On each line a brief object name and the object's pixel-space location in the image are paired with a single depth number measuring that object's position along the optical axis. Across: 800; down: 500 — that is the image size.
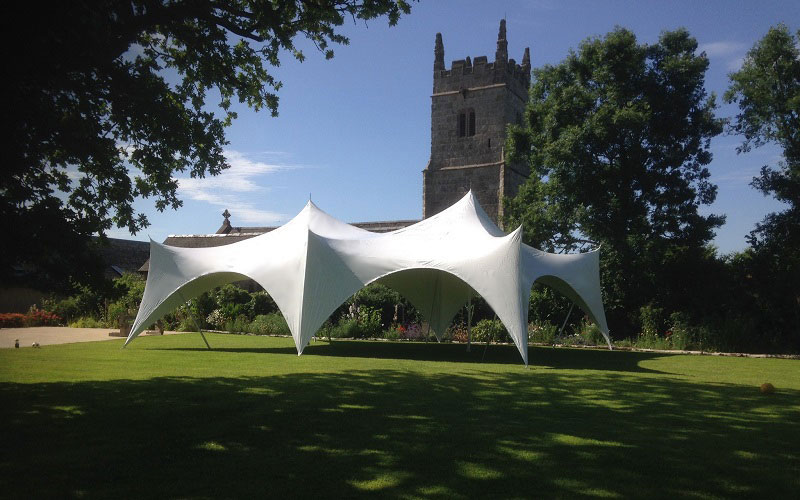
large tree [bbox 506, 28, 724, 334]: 15.94
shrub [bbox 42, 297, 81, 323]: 20.69
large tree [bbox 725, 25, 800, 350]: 14.49
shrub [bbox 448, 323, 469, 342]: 17.27
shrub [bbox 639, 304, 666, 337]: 15.61
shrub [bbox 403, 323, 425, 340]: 17.61
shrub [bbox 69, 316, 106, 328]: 19.74
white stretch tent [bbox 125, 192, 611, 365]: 10.43
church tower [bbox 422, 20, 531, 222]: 38.50
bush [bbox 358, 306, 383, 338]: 17.78
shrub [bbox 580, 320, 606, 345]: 15.71
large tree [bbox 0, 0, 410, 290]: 4.39
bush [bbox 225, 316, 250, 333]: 18.25
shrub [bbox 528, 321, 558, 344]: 16.06
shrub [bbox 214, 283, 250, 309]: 19.86
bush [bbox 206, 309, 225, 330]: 18.86
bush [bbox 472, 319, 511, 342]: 16.75
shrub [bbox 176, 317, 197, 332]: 18.75
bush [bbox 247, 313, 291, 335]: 17.83
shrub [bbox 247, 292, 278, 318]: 19.73
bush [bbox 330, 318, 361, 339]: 17.59
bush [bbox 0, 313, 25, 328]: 18.59
